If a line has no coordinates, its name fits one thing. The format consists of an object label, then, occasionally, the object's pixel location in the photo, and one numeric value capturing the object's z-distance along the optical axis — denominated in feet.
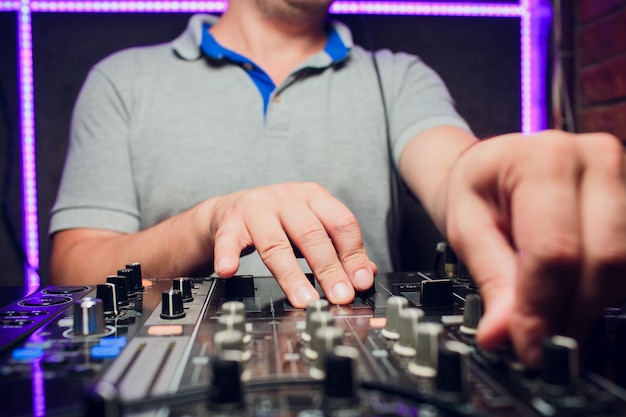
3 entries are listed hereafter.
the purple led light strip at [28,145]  5.08
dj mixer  1.18
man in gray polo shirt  2.69
